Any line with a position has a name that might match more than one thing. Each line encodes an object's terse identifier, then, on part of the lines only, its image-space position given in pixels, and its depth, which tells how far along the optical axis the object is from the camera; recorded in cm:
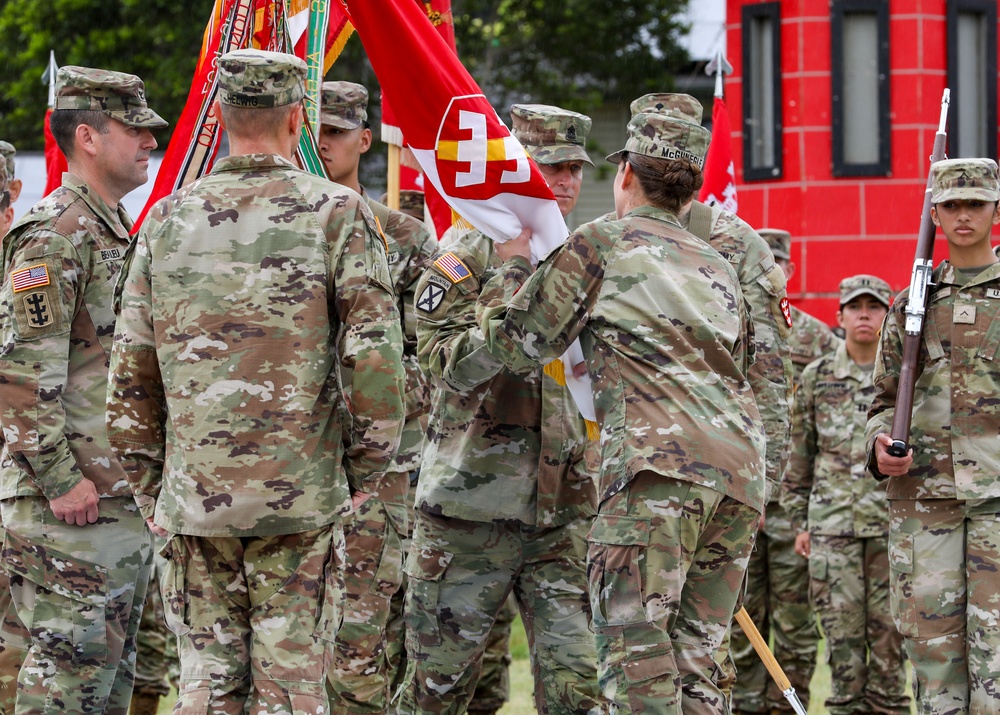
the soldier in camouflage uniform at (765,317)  1288
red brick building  2547
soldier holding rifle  1173
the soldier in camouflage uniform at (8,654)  1146
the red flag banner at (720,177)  1902
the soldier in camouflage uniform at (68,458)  1048
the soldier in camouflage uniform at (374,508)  1252
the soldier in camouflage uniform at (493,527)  1107
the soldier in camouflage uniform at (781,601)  1741
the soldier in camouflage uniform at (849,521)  1678
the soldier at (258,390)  867
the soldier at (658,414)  930
